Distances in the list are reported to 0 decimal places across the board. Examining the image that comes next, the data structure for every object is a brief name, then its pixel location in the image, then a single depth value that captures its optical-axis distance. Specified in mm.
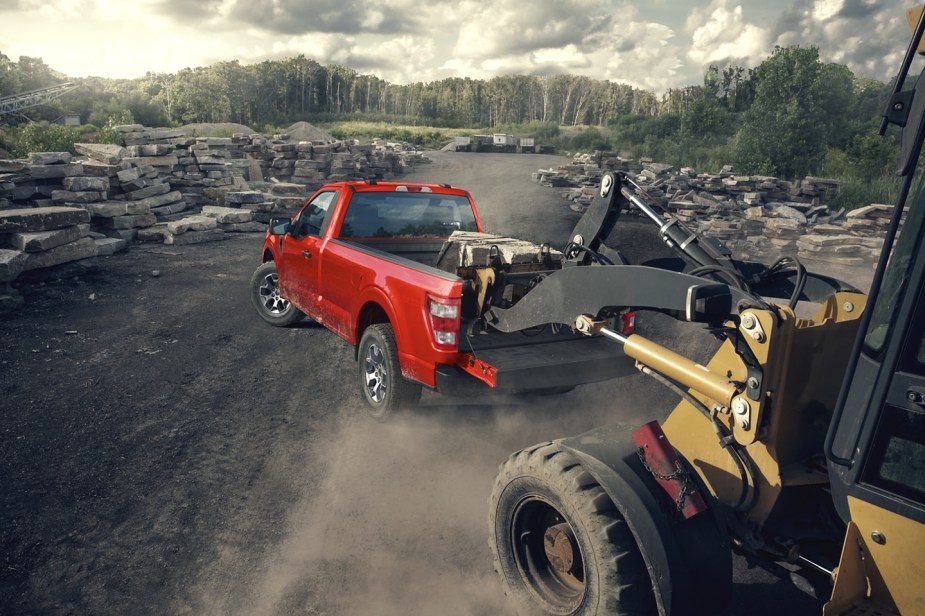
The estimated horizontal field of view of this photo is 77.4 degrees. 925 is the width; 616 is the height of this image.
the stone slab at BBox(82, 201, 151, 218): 13672
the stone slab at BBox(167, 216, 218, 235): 14180
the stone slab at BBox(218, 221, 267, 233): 15910
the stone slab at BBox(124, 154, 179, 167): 17594
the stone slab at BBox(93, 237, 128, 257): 12438
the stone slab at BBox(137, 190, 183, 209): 15719
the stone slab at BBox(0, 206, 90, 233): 10234
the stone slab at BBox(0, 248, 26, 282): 8766
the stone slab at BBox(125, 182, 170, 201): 15211
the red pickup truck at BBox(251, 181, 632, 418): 4852
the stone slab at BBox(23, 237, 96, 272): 10023
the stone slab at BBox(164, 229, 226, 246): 14094
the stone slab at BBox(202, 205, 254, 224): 15781
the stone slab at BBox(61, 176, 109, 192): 13688
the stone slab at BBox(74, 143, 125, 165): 15827
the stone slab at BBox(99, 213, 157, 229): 13828
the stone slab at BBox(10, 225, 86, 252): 9969
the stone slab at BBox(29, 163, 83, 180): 13383
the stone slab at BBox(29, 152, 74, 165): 13494
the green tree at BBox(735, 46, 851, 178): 26703
